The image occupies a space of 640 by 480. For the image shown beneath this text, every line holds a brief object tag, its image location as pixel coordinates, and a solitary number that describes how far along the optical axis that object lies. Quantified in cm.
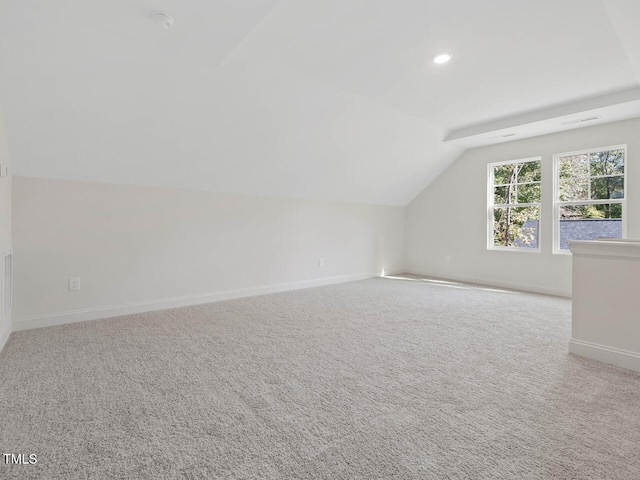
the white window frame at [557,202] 470
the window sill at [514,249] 515
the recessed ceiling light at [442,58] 291
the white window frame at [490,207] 556
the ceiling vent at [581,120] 421
